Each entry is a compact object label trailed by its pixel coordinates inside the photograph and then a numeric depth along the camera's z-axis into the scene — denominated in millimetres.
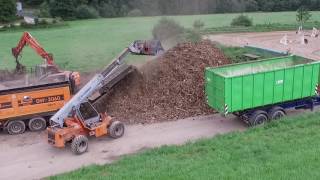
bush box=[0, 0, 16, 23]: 70000
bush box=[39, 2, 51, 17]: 73250
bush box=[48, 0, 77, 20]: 71000
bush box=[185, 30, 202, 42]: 25281
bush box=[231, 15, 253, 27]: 46562
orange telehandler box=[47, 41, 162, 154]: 15172
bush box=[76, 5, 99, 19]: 68850
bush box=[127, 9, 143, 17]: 44194
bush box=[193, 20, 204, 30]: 39406
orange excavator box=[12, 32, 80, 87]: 19578
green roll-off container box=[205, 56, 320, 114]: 16547
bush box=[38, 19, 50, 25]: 59500
